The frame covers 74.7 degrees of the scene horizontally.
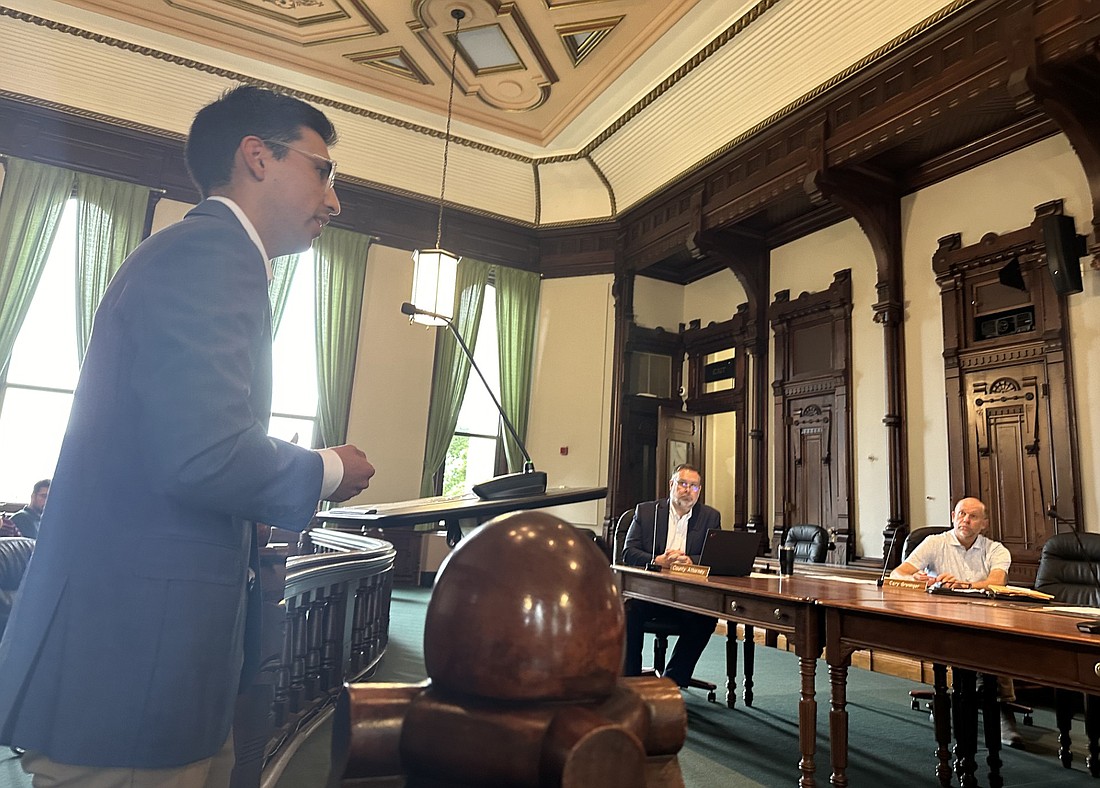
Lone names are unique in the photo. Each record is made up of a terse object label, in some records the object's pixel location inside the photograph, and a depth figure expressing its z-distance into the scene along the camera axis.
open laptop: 3.46
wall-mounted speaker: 4.65
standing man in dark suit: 0.72
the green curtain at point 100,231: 6.80
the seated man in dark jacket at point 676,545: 3.87
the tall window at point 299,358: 7.59
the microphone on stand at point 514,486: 1.88
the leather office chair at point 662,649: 3.88
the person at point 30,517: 4.22
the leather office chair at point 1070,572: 3.44
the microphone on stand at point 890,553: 5.03
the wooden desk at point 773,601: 2.54
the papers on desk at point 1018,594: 2.79
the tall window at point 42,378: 6.60
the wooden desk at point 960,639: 1.83
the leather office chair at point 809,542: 5.94
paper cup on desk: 3.82
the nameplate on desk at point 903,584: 3.38
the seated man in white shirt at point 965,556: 3.74
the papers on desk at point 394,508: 1.92
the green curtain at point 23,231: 6.53
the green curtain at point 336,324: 7.61
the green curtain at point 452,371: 8.05
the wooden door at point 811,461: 6.44
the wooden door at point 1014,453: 4.92
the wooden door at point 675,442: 7.76
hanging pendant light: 4.74
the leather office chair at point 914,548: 3.71
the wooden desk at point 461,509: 1.64
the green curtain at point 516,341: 8.38
